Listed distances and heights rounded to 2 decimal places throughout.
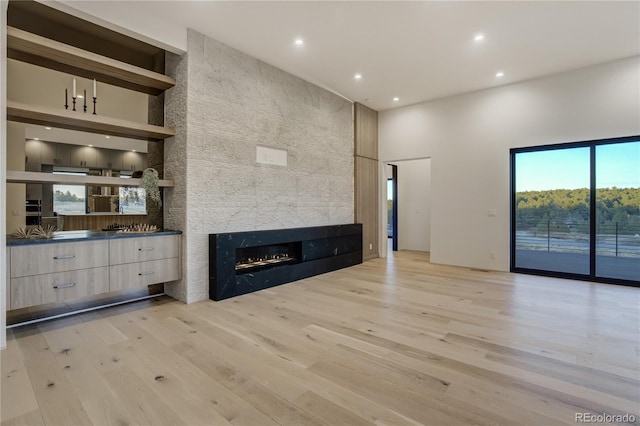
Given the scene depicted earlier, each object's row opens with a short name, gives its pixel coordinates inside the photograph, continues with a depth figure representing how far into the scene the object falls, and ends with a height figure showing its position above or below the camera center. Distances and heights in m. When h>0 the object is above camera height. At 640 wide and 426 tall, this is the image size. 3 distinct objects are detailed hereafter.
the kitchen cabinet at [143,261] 3.36 -0.57
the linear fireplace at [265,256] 4.43 -0.70
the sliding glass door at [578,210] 4.71 +0.02
